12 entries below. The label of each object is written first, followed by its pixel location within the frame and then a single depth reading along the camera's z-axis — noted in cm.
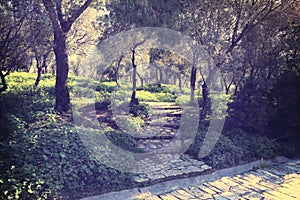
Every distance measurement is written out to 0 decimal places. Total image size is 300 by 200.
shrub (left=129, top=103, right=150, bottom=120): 859
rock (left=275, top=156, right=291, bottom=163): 622
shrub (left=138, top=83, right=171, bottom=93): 1748
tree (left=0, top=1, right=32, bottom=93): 647
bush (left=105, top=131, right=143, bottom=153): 555
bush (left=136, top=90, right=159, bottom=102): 1281
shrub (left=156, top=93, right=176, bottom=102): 1378
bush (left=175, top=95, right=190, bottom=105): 1141
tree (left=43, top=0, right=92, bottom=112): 629
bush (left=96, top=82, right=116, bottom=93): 1201
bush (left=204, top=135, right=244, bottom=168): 555
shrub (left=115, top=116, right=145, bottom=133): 679
